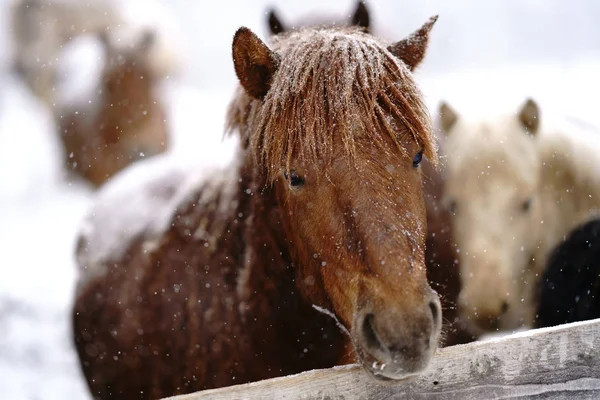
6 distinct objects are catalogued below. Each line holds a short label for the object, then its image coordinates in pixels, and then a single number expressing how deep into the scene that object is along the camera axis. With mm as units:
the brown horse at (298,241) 2660
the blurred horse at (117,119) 13128
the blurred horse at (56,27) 14859
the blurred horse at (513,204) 5508
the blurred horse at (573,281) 4719
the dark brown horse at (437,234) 4430
